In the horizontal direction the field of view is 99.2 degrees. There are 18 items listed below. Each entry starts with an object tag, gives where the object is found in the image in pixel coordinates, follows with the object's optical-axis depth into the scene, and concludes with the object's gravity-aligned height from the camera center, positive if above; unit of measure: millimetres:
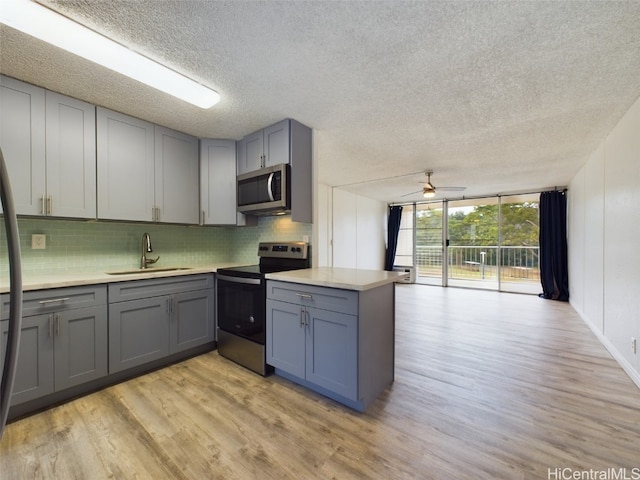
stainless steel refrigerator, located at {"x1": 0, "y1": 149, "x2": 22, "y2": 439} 646 -143
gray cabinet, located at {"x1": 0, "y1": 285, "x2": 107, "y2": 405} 1827 -726
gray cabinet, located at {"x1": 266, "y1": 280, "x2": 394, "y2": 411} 1853 -743
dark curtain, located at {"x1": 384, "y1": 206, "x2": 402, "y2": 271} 7887 +187
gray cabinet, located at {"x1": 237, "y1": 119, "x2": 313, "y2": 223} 2633 +866
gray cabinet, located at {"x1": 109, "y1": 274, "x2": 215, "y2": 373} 2250 -716
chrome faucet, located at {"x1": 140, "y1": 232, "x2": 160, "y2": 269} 2861 -105
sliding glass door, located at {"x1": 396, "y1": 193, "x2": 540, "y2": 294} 6297 -92
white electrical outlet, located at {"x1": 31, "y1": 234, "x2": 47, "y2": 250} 2252 -10
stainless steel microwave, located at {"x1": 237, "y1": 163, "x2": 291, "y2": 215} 2611 +498
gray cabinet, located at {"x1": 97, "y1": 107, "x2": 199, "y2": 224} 2400 +673
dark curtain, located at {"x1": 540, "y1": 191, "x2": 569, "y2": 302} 5484 -164
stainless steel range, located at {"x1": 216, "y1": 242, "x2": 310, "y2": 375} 2420 -612
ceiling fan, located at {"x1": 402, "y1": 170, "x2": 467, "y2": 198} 4529 +858
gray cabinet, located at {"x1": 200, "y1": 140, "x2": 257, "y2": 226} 3078 +666
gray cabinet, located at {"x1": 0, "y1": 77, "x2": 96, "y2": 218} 1944 +701
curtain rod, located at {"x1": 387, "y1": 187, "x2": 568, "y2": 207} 5679 +1034
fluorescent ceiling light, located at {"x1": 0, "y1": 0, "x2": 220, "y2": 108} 1415 +1159
